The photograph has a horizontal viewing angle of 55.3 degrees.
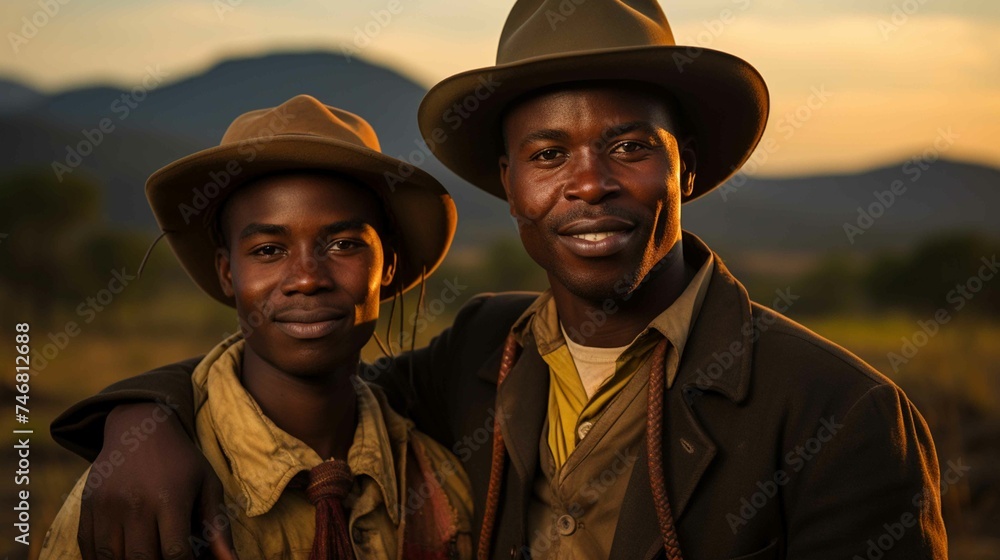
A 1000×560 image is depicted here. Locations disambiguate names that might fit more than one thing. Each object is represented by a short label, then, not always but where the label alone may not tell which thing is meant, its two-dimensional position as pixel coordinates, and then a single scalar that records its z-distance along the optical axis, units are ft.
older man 8.92
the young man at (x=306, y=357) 9.59
